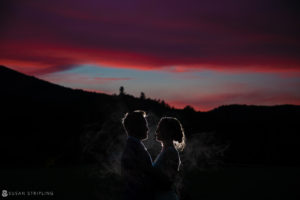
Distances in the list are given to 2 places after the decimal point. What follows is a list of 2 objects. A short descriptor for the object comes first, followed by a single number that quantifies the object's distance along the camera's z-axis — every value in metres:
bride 5.31
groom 5.00
